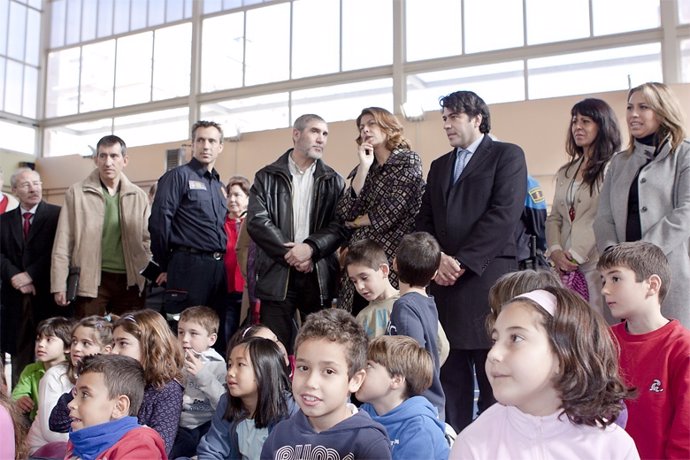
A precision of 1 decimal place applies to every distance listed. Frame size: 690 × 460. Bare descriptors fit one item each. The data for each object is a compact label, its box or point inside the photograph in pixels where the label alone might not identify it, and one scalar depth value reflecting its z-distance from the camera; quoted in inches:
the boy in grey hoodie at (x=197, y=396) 126.9
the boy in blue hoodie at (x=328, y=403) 78.2
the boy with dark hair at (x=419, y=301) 108.2
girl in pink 58.2
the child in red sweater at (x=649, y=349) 83.1
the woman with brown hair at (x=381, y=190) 136.9
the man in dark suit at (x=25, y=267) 186.7
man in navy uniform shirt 168.8
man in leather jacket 144.8
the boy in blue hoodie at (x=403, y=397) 91.0
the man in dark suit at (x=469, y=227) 121.0
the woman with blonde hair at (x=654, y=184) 113.7
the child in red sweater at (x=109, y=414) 91.9
